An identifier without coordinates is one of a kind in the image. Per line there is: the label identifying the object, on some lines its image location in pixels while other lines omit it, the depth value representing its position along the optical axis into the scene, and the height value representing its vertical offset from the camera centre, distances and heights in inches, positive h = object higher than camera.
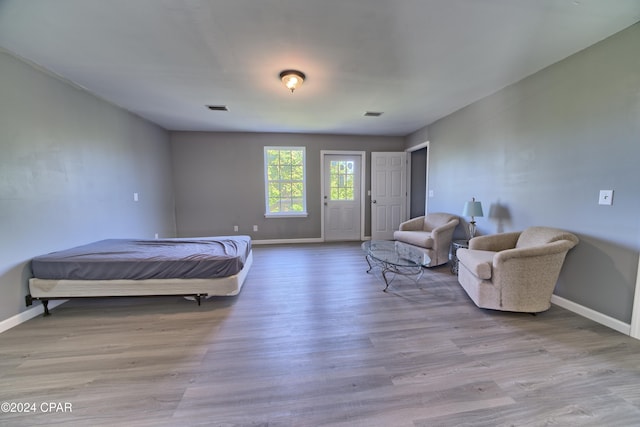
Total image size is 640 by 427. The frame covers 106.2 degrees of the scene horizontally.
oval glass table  107.5 -31.9
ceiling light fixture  95.6 +45.8
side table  124.7 -34.3
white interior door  211.3 -2.3
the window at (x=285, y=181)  205.0 +9.0
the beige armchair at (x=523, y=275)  83.2 -30.5
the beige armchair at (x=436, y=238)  137.1 -28.5
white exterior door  211.5 -5.3
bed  87.7 -30.2
